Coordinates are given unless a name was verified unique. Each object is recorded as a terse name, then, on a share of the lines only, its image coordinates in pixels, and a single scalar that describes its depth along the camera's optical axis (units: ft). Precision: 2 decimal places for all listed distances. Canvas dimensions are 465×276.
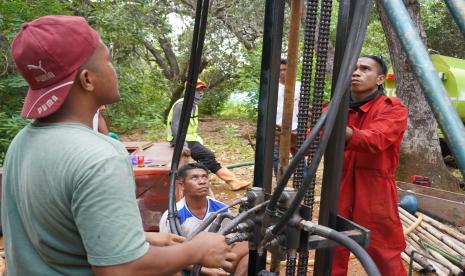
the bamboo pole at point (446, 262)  10.34
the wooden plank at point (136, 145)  17.56
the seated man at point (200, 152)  17.25
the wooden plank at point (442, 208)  13.07
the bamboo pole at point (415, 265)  10.95
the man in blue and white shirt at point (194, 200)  9.62
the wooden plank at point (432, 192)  14.20
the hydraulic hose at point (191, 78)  5.44
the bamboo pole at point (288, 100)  5.07
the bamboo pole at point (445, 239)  11.57
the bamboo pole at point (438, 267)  10.71
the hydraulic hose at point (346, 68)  3.19
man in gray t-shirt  3.29
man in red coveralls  7.91
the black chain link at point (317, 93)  4.71
